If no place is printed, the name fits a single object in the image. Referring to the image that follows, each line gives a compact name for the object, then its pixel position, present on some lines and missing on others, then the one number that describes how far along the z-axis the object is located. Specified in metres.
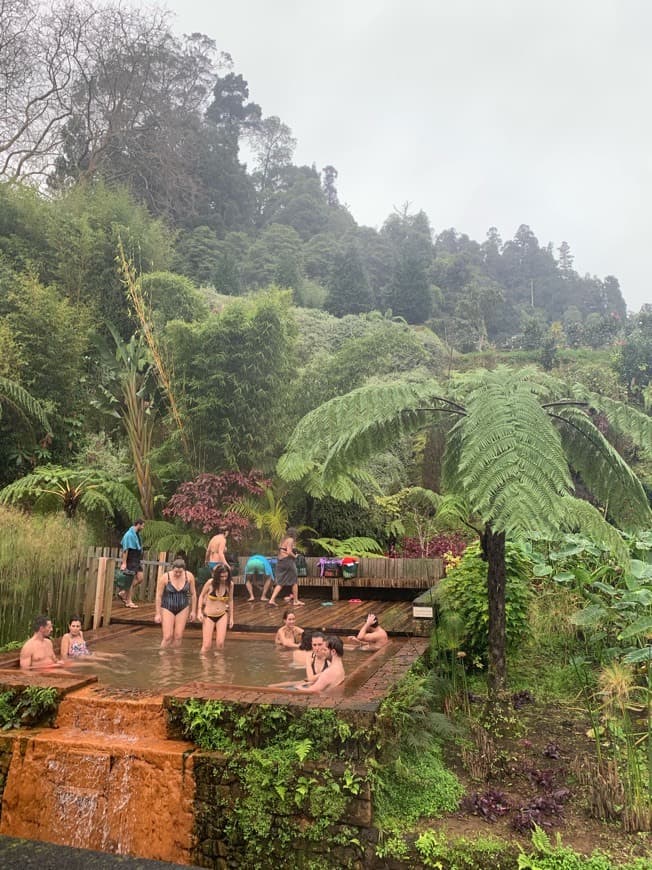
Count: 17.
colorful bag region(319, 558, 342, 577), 8.61
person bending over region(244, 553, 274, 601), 8.59
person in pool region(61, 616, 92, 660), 5.19
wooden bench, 8.20
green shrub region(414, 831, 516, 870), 3.00
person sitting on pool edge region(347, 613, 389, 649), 5.56
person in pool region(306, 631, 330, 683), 4.39
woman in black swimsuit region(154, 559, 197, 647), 6.01
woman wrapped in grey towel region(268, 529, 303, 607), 7.78
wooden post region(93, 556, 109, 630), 6.56
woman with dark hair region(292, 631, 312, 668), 5.26
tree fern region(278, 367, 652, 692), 3.90
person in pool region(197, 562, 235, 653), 5.84
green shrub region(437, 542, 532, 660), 5.68
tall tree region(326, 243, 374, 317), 26.67
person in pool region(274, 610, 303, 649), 5.75
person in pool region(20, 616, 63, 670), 4.69
